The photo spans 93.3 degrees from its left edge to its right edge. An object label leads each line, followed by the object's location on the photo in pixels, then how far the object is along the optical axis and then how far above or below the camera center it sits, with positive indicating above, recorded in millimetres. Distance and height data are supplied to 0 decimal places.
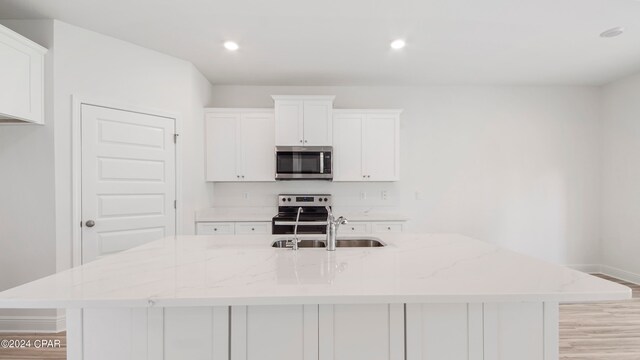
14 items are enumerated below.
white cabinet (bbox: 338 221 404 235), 3615 -568
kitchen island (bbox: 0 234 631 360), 1141 -559
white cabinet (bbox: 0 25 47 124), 2123 +761
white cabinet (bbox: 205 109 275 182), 3826 +445
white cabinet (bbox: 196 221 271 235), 3508 -557
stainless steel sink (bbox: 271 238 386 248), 2031 -436
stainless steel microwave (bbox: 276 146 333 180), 3729 +207
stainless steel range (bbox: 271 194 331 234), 3828 -335
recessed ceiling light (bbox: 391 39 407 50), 2881 +1316
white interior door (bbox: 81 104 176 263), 2691 +12
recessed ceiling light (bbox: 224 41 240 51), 2906 +1314
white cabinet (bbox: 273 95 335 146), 3748 +744
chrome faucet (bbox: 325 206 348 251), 1760 -314
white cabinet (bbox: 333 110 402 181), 3877 +444
